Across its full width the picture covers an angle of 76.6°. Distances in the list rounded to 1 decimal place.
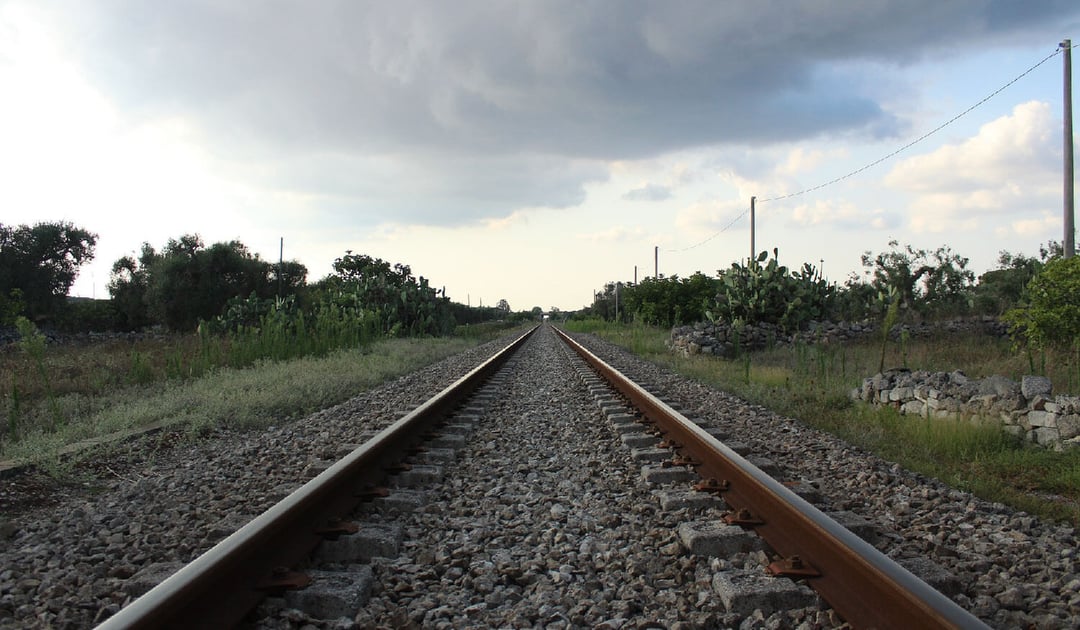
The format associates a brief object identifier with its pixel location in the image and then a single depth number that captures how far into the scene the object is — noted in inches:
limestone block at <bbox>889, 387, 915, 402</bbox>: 296.8
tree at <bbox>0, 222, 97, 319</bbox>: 1663.4
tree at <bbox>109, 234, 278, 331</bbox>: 1710.1
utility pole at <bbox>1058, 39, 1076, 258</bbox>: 534.6
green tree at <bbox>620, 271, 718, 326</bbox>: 1203.9
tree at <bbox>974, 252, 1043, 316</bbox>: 916.0
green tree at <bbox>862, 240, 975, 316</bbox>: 1397.6
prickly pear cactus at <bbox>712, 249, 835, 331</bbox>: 769.6
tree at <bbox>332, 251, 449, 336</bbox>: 1032.2
